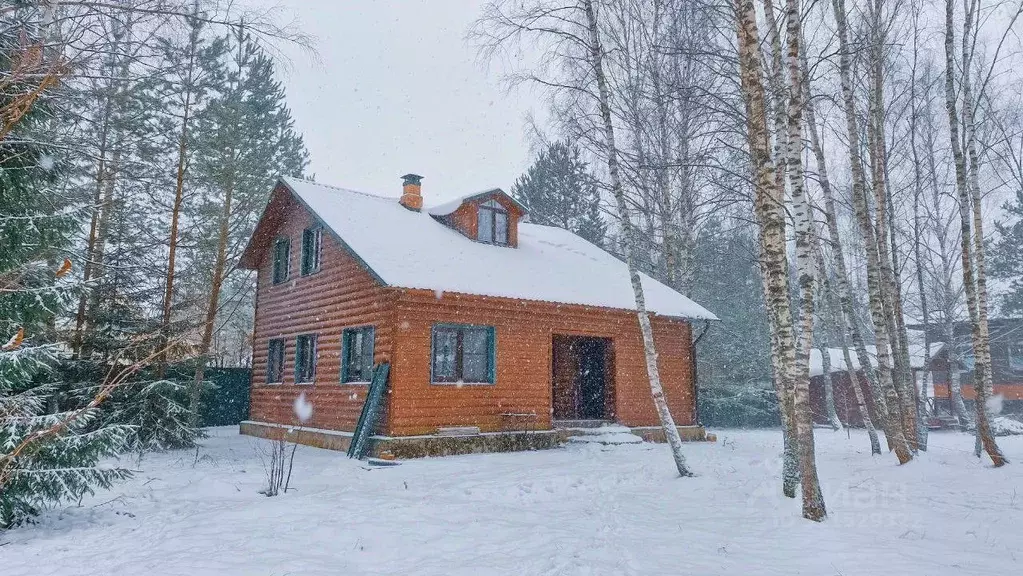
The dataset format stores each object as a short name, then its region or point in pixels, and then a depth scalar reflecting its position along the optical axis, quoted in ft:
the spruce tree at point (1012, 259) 111.24
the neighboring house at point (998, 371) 100.32
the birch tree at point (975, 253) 33.91
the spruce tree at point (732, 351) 79.10
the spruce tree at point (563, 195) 106.22
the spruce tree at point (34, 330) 18.93
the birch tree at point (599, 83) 34.45
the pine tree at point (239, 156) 57.72
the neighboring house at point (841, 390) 88.94
